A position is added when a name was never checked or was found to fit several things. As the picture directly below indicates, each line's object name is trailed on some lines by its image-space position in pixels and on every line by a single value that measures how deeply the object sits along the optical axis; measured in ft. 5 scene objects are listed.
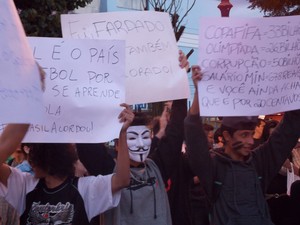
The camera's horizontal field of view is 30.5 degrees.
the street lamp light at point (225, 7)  24.29
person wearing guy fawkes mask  10.42
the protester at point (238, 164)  10.78
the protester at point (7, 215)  10.17
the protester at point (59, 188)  9.62
